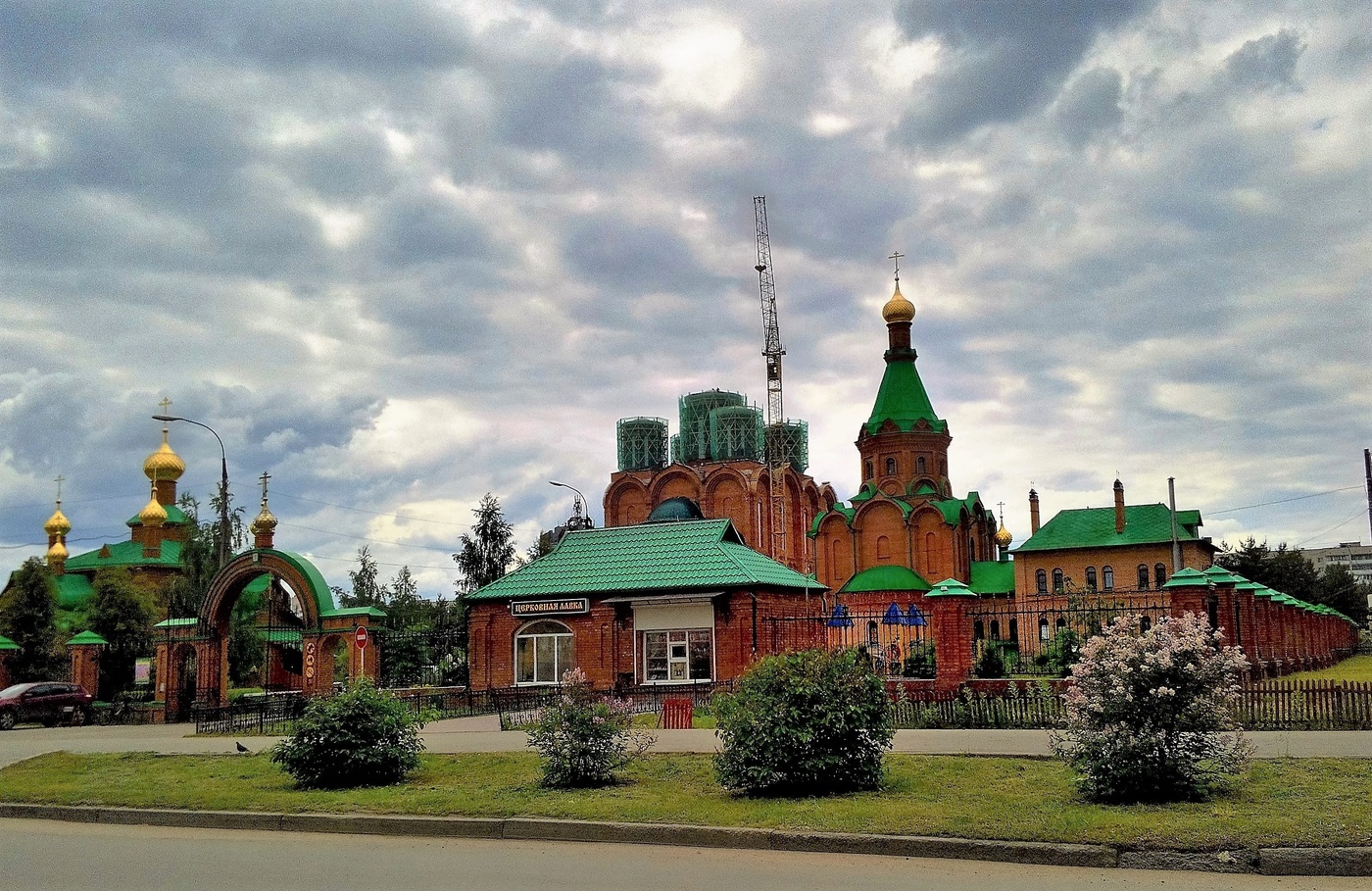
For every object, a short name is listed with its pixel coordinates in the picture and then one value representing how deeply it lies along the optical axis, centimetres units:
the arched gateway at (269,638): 3172
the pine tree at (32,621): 4219
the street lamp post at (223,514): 3167
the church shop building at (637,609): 3086
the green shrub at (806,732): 1256
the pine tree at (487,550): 6644
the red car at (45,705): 3369
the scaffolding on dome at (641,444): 8381
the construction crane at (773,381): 8200
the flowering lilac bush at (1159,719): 1115
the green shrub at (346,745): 1473
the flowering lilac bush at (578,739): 1380
